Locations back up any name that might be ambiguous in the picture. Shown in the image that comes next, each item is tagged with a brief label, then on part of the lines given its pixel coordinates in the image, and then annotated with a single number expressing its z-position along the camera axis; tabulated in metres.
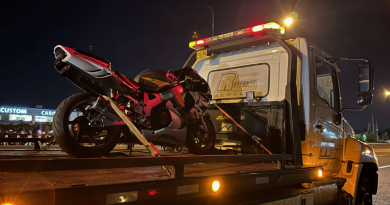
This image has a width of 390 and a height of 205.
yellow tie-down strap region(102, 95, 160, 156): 2.73
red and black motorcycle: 2.92
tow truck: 1.85
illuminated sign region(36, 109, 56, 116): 56.69
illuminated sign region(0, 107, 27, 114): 54.72
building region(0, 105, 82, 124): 54.85
